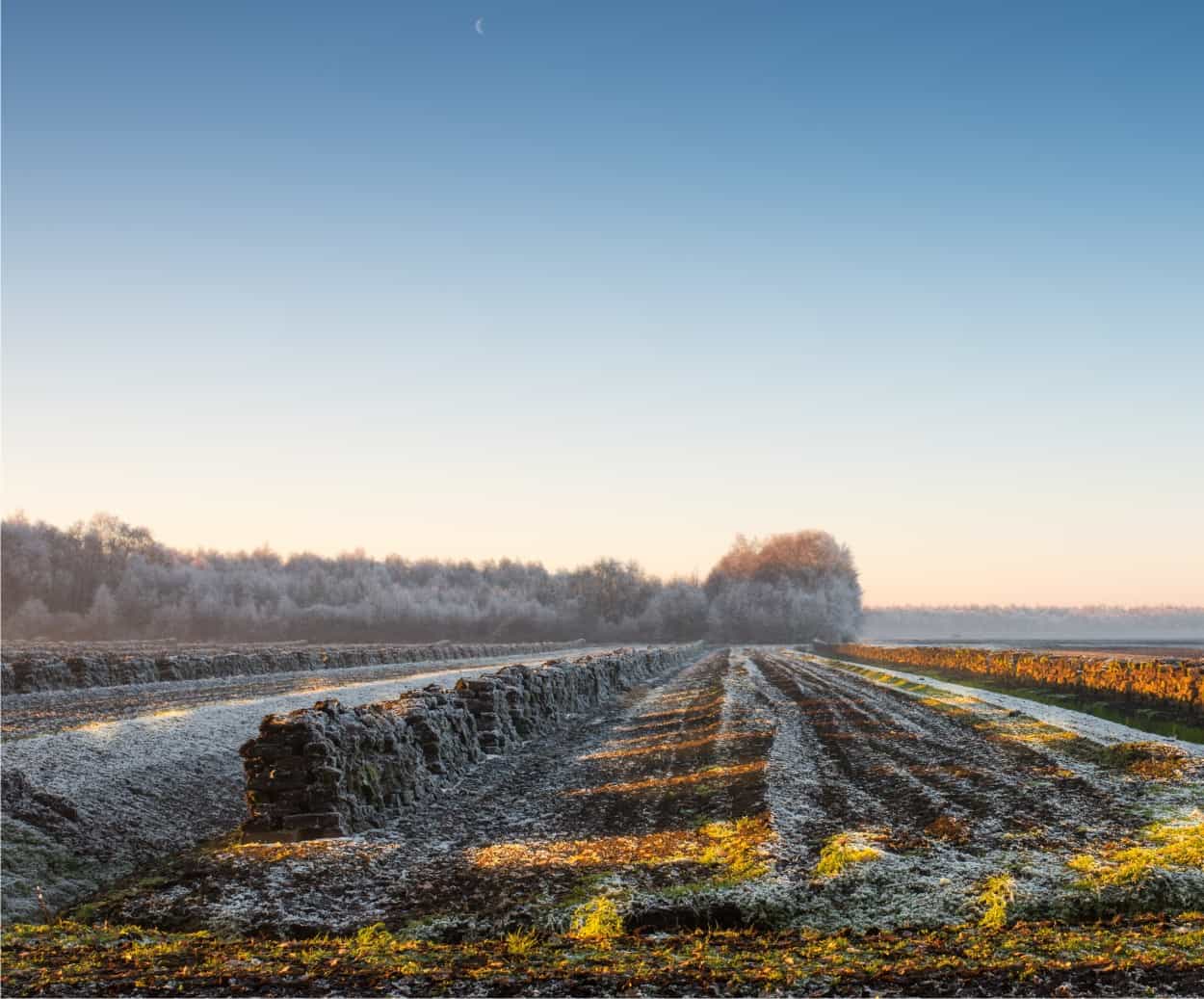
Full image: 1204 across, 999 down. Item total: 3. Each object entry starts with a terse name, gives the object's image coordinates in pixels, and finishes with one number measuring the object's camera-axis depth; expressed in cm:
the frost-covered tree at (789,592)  14012
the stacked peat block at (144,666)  3588
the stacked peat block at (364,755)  1377
